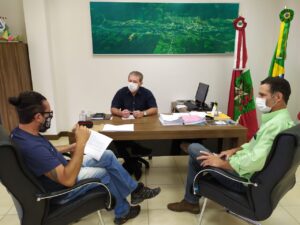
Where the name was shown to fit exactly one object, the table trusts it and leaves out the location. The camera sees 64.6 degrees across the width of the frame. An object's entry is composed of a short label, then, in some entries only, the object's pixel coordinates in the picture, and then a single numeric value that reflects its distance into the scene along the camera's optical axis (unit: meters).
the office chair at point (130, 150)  2.47
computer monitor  3.47
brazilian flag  3.20
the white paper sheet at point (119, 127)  2.07
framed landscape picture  3.56
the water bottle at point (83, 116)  2.39
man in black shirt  2.47
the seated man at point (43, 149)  1.32
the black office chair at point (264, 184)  1.28
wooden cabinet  3.35
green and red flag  3.50
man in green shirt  1.45
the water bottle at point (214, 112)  2.53
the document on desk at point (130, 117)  2.46
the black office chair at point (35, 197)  1.17
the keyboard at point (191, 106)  3.39
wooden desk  2.03
